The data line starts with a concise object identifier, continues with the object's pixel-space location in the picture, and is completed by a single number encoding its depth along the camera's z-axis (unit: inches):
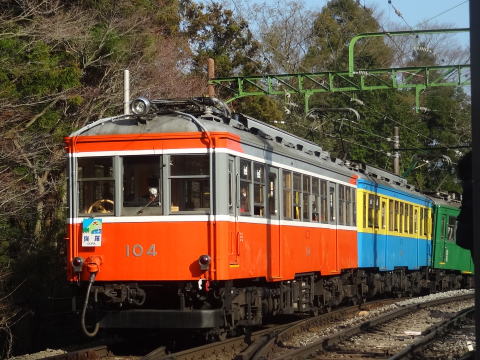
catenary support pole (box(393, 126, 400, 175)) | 1390.3
